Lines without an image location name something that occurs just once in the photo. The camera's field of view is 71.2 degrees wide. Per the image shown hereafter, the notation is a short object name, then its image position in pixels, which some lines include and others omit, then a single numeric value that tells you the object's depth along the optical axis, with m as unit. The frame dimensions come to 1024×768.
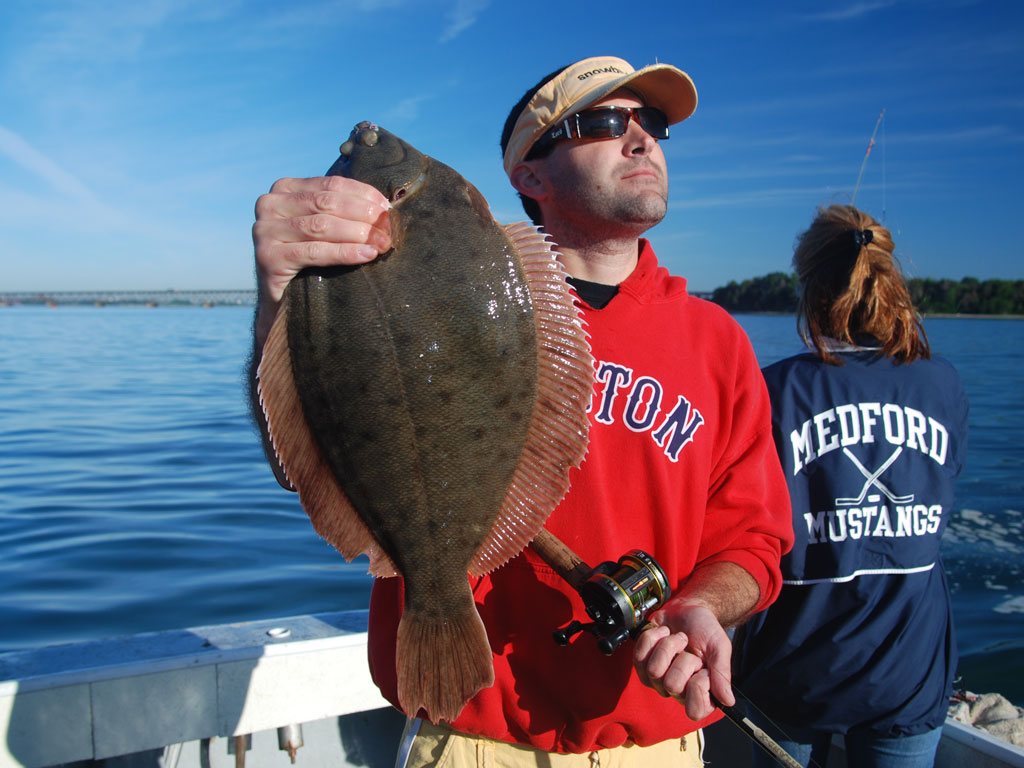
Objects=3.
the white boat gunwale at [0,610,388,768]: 2.82
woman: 2.85
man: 2.01
